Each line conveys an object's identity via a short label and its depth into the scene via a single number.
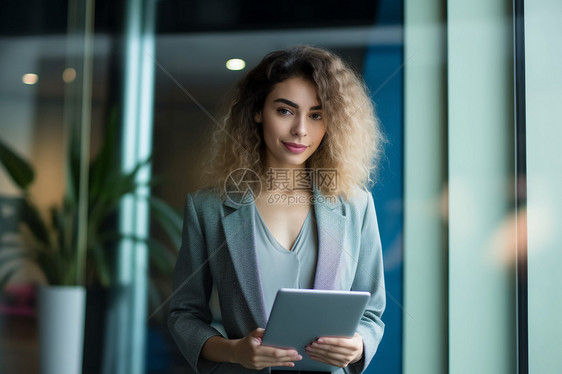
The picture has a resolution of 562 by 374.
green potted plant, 2.01
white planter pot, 2.01
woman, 1.50
